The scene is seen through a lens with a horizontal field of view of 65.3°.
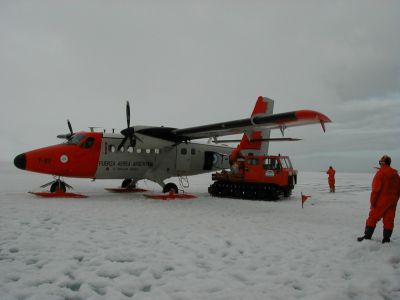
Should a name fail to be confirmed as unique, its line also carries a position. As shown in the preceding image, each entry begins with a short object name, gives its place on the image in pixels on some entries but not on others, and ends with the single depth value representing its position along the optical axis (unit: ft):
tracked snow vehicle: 47.37
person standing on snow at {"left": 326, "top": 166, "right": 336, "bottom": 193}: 62.03
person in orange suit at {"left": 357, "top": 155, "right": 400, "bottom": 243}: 19.86
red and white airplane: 41.16
